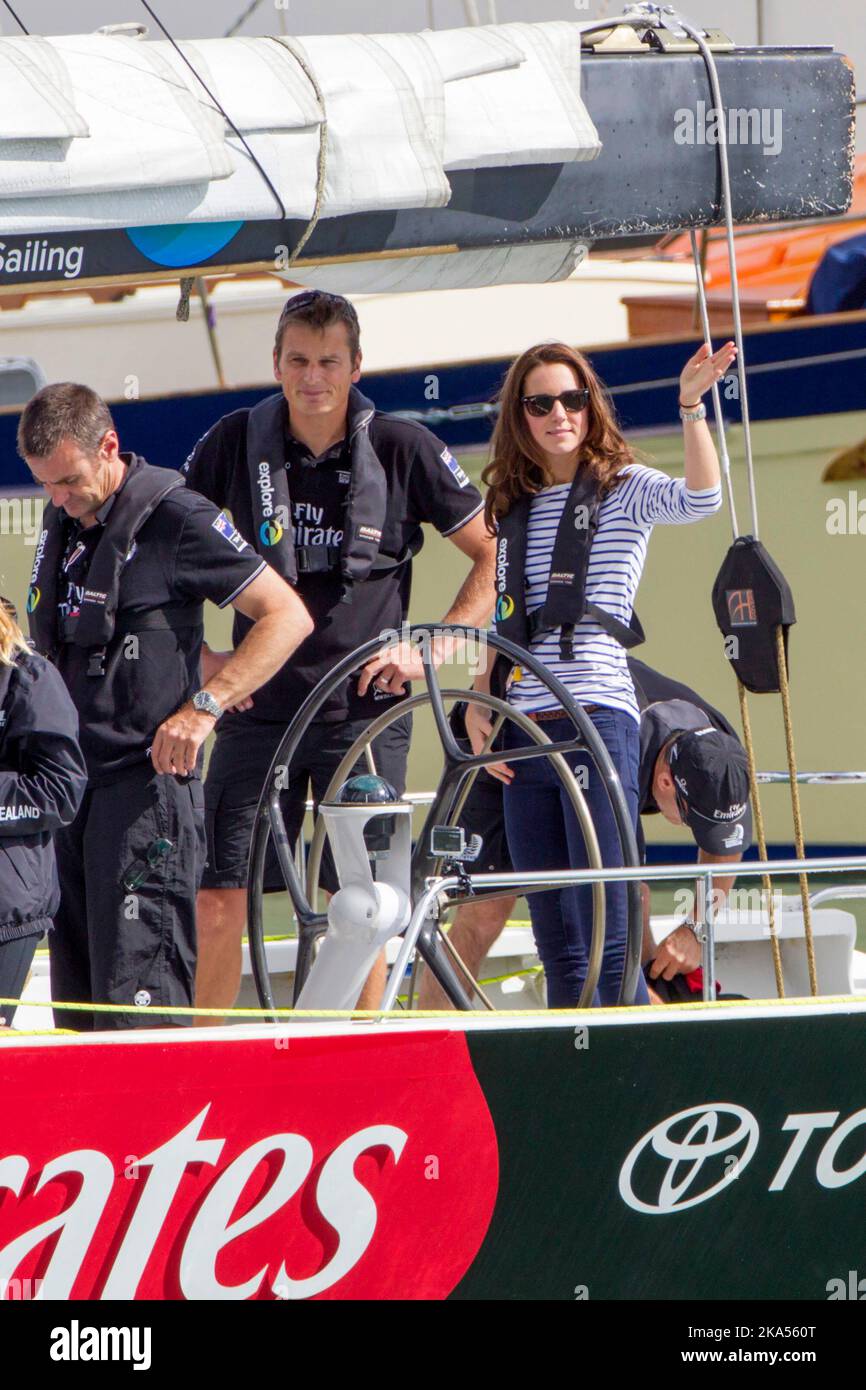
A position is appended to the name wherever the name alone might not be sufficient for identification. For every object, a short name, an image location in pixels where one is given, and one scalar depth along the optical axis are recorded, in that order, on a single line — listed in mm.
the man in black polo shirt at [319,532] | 7895
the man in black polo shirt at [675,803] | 7703
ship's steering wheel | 6230
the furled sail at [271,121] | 6379
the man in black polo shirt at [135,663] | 6953
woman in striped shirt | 6883
